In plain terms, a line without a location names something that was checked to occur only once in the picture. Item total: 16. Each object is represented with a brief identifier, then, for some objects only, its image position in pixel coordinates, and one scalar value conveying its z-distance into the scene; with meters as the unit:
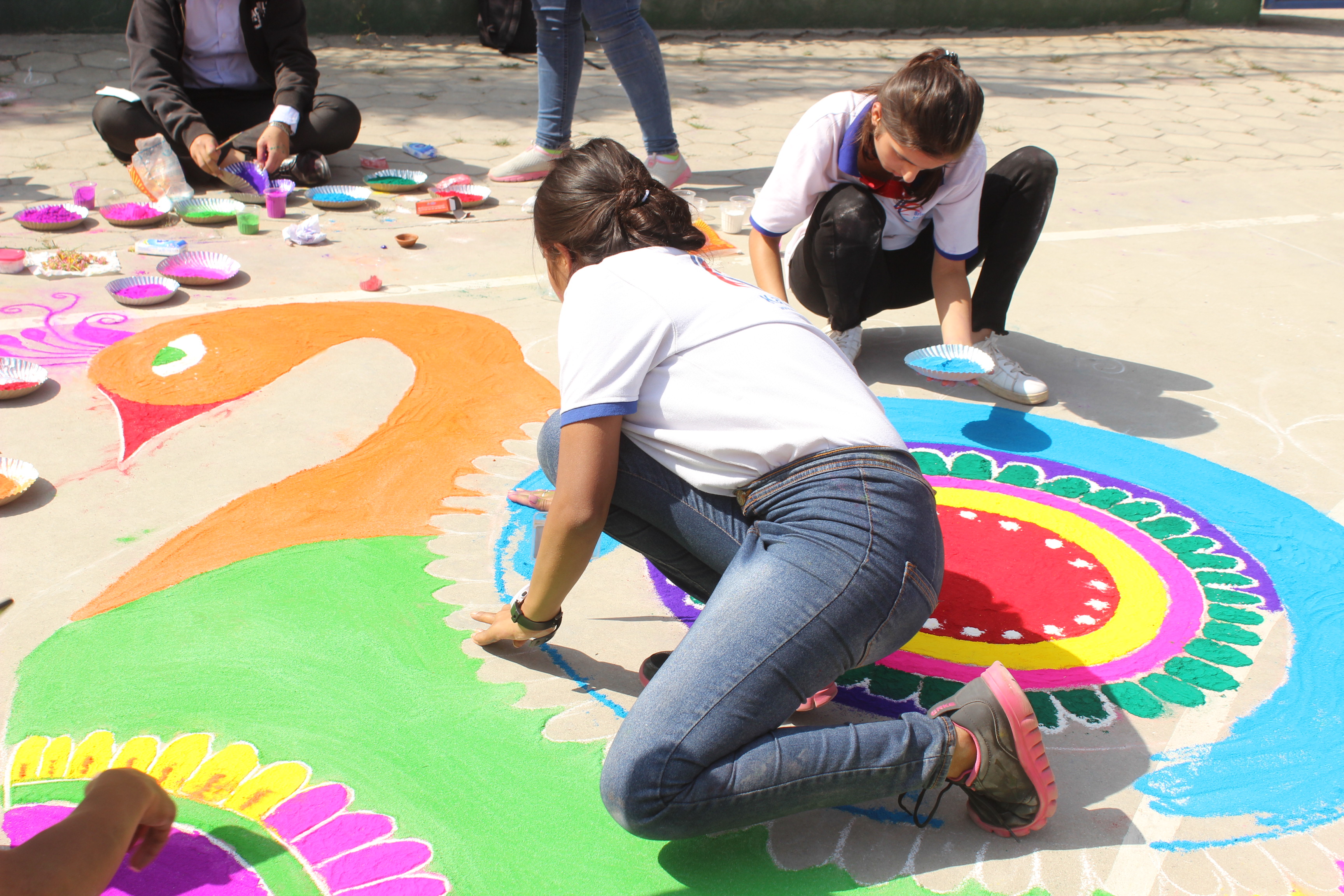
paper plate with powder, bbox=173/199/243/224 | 3.75
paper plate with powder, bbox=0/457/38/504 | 2.16
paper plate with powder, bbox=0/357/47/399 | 2.54
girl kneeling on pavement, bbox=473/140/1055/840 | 1.41
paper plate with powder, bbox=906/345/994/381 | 2.56
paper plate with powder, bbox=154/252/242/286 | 3.24
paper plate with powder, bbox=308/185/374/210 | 3.97
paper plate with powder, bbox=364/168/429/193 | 4.18
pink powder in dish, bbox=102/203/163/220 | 3.68
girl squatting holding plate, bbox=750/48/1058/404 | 2.53
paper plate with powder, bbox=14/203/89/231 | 3.56
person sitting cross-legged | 3.88
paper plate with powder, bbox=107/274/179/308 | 3.10
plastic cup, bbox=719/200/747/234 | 3.95
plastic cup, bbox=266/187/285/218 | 3.81
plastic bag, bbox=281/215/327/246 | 3.63
